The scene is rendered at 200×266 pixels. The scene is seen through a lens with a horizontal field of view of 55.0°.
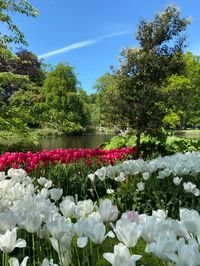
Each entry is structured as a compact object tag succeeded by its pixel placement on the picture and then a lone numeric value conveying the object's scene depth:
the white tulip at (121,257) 0.70
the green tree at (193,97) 24.27
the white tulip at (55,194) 1.40
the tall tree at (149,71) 5.66
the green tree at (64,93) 25.14
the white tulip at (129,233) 0.81
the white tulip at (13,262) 0.78
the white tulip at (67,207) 1.12
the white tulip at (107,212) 1.05
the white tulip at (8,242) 0.85
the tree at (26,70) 12.10
